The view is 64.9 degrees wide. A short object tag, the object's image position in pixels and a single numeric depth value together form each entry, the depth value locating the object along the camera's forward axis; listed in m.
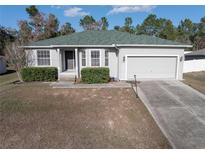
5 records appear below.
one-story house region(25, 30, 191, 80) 13.11
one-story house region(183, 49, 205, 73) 22.11
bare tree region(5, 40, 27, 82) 13.37
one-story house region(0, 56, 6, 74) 22.44
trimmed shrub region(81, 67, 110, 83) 12.20
